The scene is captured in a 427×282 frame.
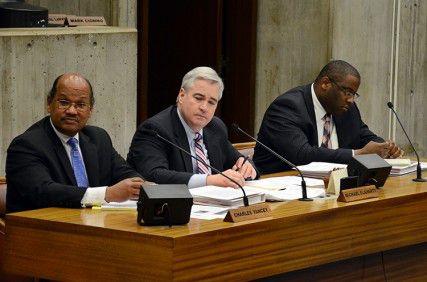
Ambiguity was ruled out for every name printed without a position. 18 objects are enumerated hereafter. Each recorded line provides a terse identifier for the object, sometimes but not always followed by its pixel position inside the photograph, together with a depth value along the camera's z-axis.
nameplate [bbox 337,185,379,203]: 10.37
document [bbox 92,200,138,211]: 9.72
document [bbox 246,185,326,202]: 10.40
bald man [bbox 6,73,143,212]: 9.82
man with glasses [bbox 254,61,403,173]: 12.99
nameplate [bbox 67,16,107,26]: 14.94
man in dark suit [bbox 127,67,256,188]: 11.33
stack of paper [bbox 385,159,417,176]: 12.30
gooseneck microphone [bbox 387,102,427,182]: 11.93
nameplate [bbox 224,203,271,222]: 9.26
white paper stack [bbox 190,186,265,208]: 9.84
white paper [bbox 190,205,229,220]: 9.44
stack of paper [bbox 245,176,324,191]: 10.91
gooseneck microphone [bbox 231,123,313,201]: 10.50
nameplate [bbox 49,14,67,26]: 15.03
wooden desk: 8.72
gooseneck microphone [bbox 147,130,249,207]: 9.70
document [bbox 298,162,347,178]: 11.85
